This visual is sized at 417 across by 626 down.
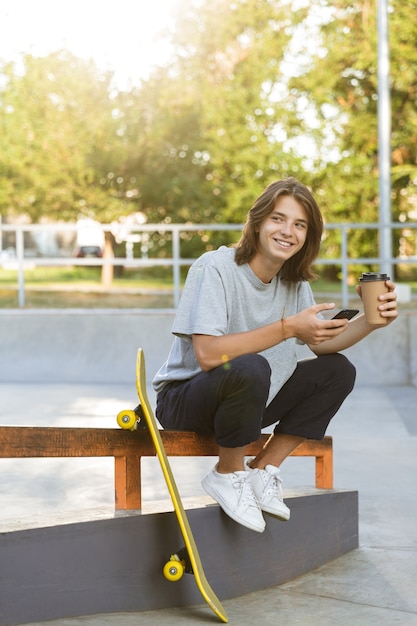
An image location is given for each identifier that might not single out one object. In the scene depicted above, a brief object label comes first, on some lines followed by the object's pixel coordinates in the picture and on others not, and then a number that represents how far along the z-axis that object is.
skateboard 3.26
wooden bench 3.11
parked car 39.34
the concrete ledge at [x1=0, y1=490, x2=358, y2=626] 3.10
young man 3.40
